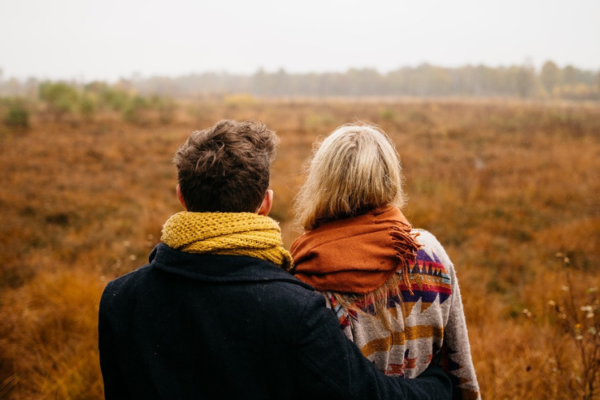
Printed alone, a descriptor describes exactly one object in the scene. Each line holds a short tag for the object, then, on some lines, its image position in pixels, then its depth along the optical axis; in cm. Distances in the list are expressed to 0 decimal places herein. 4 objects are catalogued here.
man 100
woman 129
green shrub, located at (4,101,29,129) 1449
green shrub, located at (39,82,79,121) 1895
